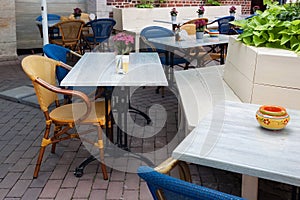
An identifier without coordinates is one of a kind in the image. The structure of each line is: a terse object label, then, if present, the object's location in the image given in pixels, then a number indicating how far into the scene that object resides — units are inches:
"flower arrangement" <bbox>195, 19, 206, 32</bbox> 185.2
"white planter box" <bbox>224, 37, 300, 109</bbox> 102.2
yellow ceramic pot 71.7
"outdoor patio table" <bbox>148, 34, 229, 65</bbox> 174.6
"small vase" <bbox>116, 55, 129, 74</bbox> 112.1
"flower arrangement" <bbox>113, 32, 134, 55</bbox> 114.6
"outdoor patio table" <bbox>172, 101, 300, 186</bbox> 58.7
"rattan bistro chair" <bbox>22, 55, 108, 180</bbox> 105.4
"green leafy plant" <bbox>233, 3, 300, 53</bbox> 106.1
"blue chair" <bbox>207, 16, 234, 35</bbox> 263.1
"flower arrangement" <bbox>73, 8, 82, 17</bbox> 269.0
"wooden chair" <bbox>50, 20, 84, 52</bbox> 241.0
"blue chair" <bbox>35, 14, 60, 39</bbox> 255.8
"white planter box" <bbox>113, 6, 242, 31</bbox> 300.2
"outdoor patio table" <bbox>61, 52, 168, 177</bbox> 103.2
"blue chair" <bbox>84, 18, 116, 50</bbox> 252.8
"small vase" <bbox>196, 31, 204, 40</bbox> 185.6
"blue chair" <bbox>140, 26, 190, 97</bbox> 191.6
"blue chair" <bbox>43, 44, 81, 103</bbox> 129.8
